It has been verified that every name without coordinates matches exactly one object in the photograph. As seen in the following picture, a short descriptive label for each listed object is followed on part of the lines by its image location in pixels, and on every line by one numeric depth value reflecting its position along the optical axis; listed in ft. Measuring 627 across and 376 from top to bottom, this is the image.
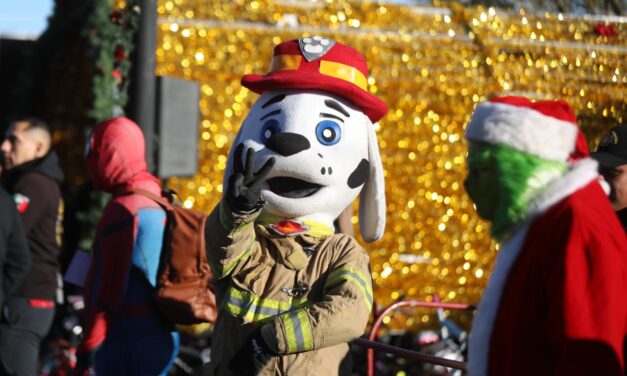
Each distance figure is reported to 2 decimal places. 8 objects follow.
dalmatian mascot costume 27.00
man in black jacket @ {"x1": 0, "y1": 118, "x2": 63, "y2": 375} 41.27
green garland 59.06
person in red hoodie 34.23
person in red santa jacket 18.26
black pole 44.77
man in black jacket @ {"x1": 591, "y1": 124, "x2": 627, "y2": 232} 31.45
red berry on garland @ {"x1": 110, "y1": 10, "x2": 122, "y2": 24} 51.84
